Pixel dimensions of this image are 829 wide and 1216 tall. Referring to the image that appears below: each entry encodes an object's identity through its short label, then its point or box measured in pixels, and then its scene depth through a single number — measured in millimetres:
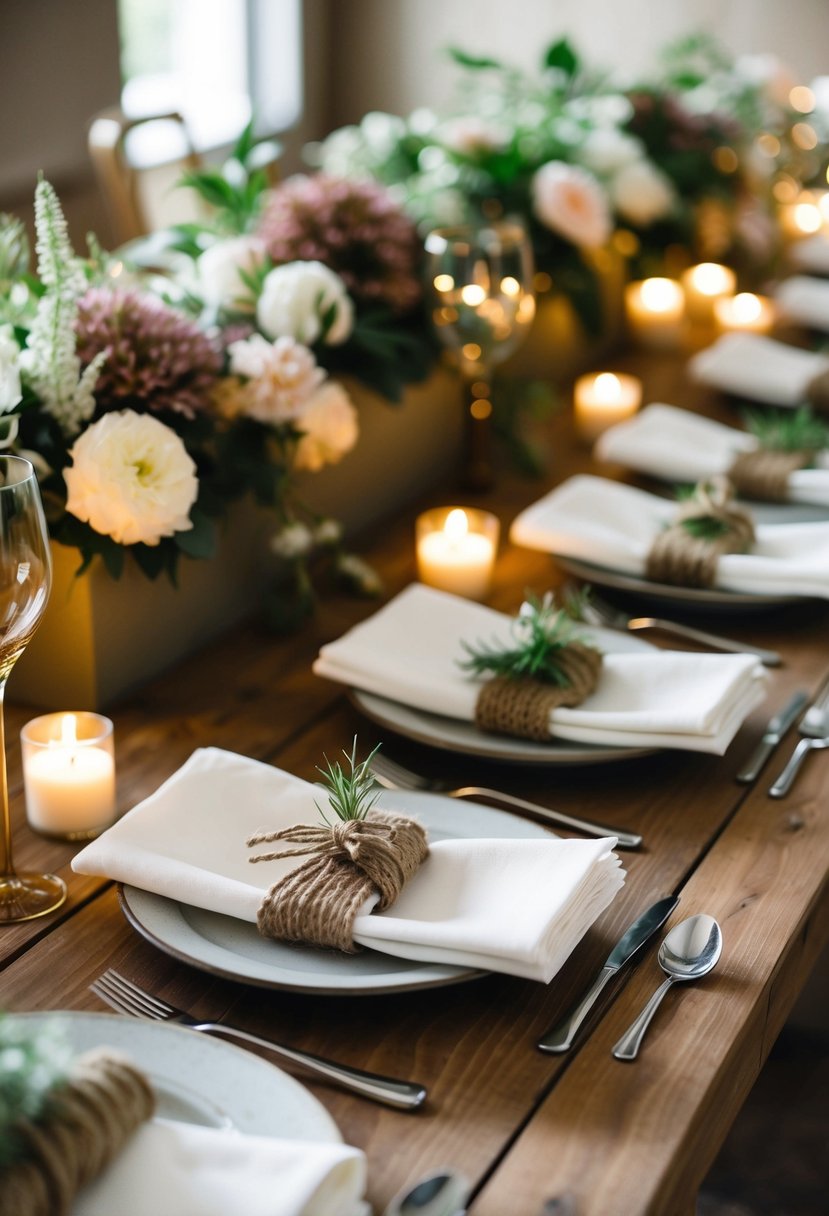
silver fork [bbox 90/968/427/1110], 841
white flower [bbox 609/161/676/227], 2320
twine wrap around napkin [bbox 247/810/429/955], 925
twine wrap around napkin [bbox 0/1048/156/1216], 652
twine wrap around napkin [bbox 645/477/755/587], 1537
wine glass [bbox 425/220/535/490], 1719
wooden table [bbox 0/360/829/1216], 810
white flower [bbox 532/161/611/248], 2090
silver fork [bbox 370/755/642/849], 1142
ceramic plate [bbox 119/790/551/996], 893
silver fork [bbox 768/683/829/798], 1235
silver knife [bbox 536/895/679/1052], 895
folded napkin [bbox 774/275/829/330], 2570
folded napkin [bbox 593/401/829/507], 1859
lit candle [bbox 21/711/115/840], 1133
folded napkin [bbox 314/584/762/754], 1202
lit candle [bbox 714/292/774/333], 2553
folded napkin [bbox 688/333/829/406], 2182
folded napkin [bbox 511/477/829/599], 1509
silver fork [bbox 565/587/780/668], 1464
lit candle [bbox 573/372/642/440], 2076
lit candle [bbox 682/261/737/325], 2629
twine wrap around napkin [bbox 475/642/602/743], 1226
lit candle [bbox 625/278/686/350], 2453
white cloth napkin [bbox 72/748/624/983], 899
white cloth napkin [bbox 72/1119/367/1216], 691
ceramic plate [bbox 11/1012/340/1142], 784
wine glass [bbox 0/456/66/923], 889
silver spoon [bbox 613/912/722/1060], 960
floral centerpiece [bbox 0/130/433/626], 1242
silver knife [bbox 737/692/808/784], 1253
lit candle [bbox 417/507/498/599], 1574
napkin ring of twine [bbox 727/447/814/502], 1779
